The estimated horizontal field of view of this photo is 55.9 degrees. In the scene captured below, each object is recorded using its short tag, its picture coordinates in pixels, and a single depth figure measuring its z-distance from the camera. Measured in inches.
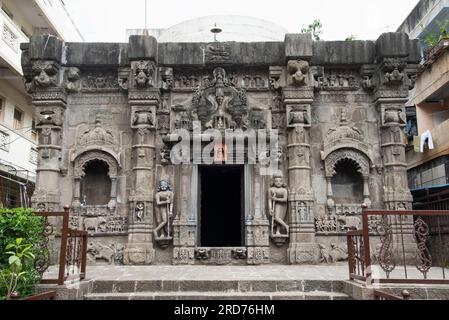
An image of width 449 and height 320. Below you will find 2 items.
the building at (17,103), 586.9
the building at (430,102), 560.1
